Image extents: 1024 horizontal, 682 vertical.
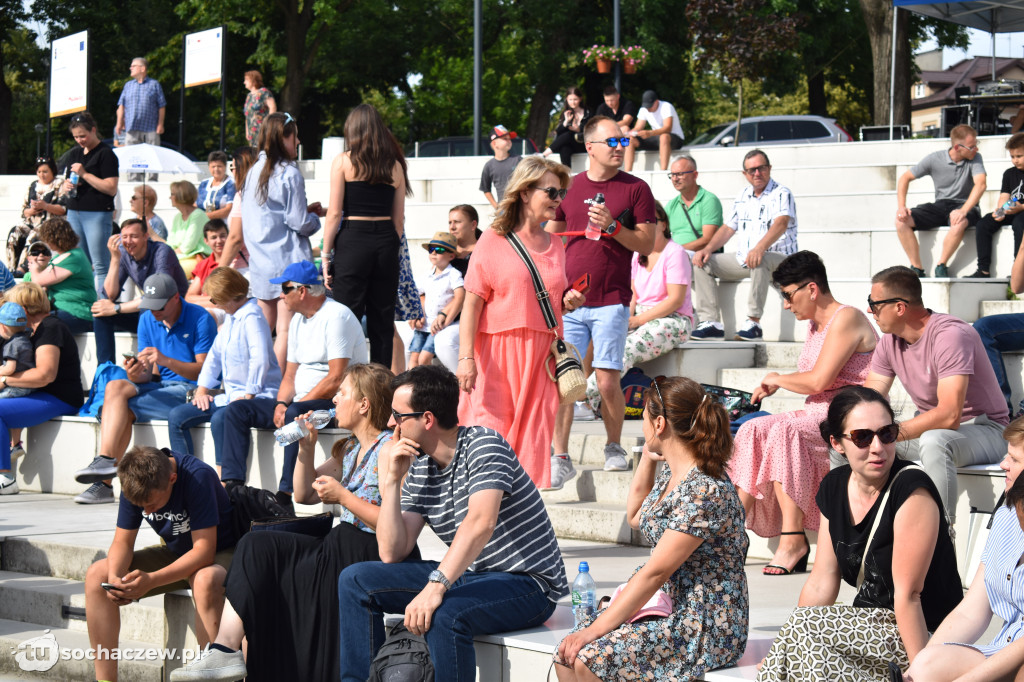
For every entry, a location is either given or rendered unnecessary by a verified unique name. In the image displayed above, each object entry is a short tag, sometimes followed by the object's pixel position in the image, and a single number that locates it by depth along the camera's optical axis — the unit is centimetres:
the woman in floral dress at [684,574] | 815
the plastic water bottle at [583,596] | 880
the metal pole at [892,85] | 3894
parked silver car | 3912
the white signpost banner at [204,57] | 3566
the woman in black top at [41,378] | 1708
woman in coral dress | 1216
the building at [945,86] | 3061
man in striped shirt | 902
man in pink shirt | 1134
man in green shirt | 1994
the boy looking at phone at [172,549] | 1073
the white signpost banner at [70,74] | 3437
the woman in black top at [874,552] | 776
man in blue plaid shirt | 3294
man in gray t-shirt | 2022
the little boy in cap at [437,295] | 1731
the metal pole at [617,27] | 3872
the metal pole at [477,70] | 3431
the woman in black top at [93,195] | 2180
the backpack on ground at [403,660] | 871
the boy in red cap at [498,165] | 2600
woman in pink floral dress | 1162
